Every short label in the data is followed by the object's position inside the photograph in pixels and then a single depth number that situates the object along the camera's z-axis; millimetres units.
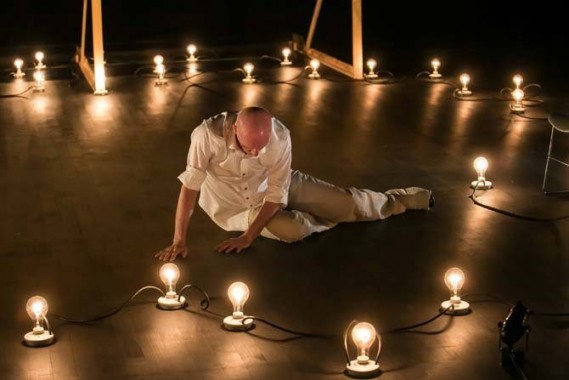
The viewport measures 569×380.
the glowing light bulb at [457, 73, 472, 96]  8008
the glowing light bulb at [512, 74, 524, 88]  7533
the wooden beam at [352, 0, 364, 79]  8773
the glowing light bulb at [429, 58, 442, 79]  8805
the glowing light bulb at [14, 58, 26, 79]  8836
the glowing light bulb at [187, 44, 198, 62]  9609
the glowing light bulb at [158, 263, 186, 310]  3821
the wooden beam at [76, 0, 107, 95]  7992
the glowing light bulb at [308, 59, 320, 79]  8945
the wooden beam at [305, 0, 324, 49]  9656
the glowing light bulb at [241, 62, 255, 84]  8688
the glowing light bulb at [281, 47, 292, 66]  9586
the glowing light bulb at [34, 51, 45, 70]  9109
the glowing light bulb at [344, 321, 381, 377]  3260
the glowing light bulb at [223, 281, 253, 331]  3635
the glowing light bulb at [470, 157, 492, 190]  5395
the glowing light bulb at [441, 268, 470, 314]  3777
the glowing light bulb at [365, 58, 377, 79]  8898
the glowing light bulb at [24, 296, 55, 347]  3492
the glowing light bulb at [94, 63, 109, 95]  8125
